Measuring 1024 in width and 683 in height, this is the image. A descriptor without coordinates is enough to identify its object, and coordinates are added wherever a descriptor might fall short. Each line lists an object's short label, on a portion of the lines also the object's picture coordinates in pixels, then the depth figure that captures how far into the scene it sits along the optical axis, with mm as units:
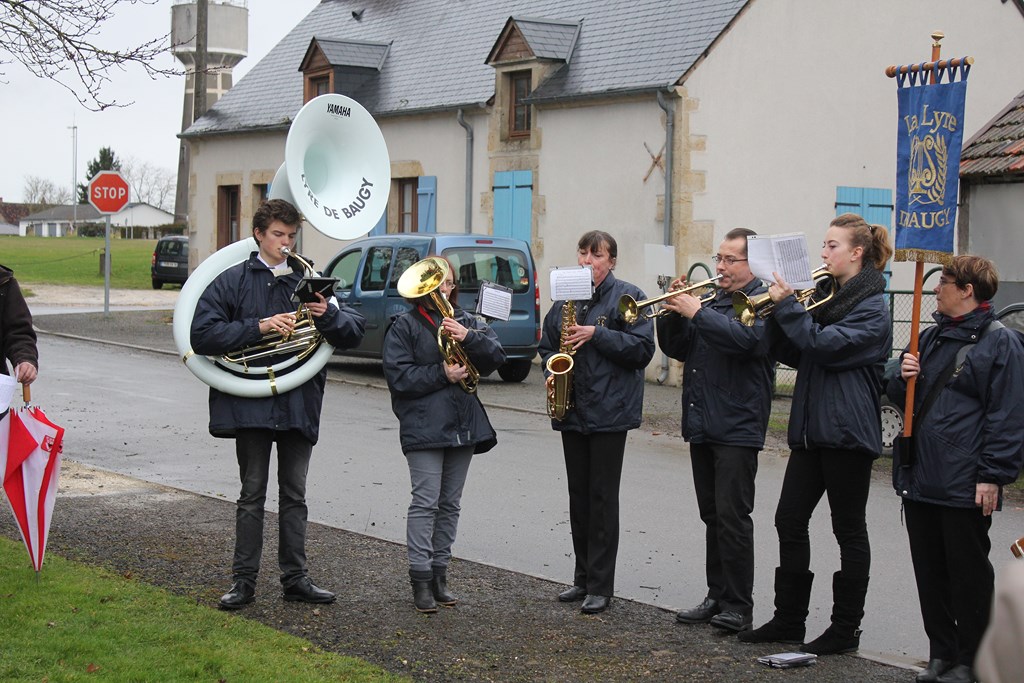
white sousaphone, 6559
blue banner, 6293
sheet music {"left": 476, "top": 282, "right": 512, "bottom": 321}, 6523
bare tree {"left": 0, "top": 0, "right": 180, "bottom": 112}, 8422
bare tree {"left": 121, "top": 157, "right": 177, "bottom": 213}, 128000
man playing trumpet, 6262
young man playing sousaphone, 6480
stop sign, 26531
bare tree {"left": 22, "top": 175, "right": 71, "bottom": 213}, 125812
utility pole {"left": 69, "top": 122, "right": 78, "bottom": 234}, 101850
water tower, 51062
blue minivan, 16719
